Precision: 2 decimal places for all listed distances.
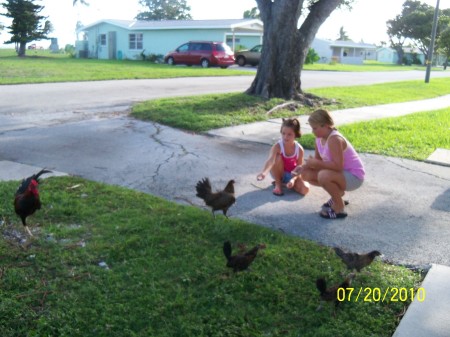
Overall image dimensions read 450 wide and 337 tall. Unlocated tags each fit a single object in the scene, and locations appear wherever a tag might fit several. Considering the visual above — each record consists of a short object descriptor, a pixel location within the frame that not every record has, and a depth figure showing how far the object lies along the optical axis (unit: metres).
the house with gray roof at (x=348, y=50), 67.00
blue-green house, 39.44
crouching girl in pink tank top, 5.04
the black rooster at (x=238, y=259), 3.69
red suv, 31.62
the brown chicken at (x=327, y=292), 3.35
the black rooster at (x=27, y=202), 4.26
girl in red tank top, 5.67
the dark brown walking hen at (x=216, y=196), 4.62
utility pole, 24.68
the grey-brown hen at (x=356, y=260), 3.69
